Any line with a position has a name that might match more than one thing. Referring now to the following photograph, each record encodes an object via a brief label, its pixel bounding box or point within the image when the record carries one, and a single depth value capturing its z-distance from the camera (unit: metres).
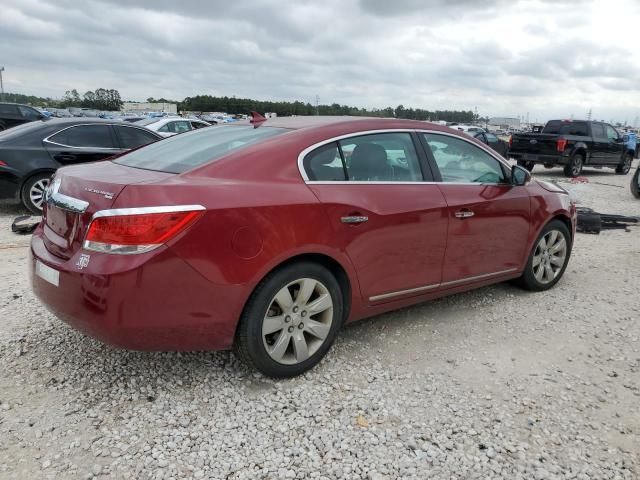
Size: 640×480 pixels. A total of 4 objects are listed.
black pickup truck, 15.61
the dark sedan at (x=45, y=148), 7.46
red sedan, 2.64
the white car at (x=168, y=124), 15.69
